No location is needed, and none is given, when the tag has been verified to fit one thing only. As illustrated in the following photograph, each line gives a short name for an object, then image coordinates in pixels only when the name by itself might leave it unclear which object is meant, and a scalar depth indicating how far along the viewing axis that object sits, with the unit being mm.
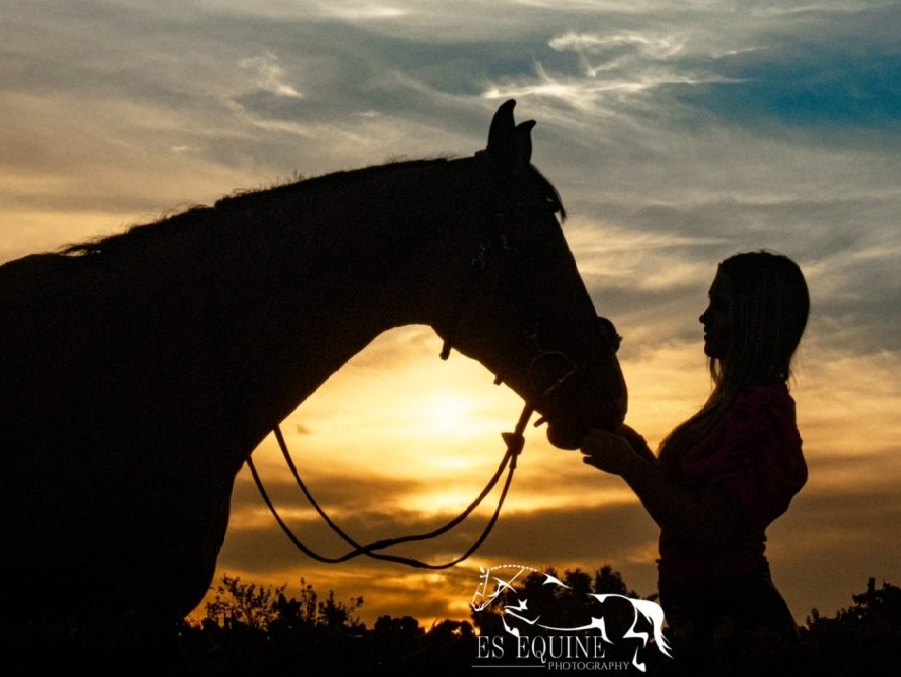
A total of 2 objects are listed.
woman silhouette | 4773
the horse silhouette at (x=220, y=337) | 5121
